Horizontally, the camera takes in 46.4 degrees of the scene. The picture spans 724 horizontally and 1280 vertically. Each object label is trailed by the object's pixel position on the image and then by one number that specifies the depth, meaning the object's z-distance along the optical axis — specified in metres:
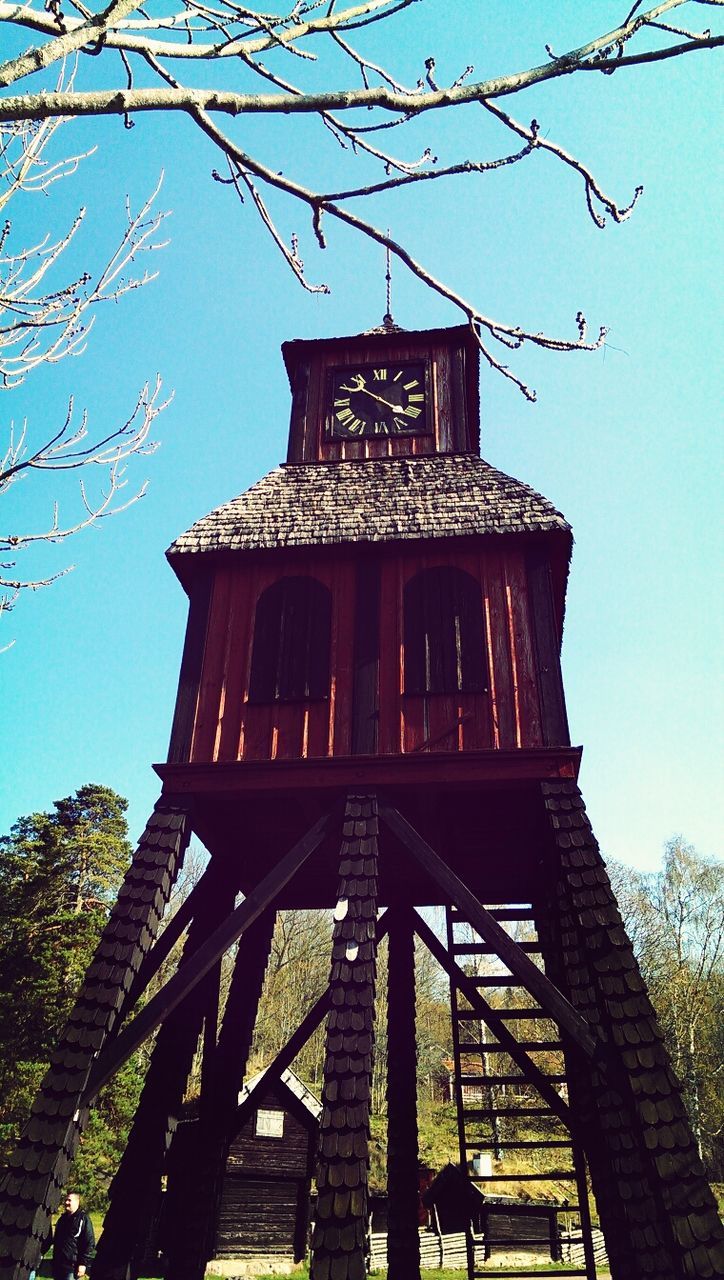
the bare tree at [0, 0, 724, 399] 3.15
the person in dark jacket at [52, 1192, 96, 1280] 9.73
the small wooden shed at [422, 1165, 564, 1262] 19.69
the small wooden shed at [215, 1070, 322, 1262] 18.11
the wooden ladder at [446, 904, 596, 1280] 8.36
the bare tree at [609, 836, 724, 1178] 28.25
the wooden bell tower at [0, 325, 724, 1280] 6.39
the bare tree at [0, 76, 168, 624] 5.11
